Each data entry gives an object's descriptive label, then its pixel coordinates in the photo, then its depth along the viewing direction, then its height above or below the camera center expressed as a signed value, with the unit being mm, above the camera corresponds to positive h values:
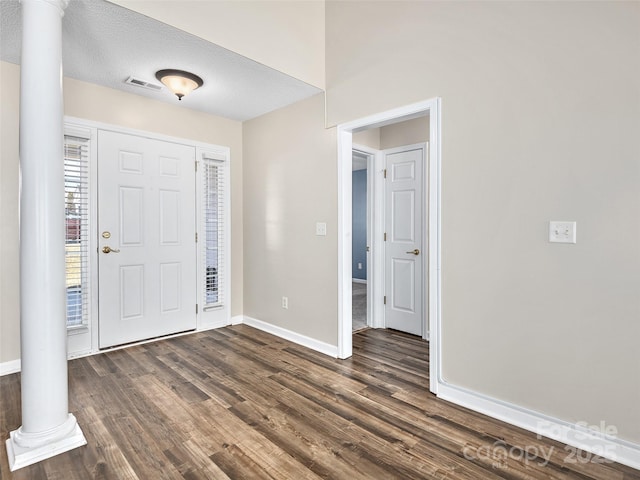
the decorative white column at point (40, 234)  1839 +9
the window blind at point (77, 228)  3131 +70
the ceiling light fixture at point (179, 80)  2924 +1328
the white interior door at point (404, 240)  3902 -48
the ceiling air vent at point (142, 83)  3085 +1390
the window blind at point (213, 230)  4043 +69
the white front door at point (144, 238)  3334 -23
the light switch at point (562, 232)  1922 +22
